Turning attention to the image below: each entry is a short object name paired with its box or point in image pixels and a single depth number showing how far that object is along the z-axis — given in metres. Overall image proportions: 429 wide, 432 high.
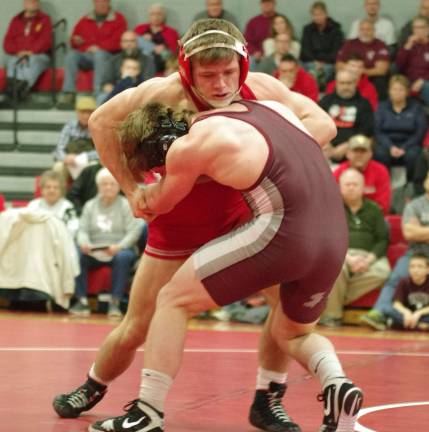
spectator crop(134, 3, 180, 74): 12.39
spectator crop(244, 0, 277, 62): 12.37
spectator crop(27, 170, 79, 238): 9.55
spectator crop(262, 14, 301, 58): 11.77
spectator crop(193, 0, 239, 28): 12.33
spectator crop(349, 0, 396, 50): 12.02
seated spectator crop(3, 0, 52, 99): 13.30
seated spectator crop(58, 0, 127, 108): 12.89
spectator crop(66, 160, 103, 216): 9.90
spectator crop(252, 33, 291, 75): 11.36
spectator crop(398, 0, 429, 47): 11.45
